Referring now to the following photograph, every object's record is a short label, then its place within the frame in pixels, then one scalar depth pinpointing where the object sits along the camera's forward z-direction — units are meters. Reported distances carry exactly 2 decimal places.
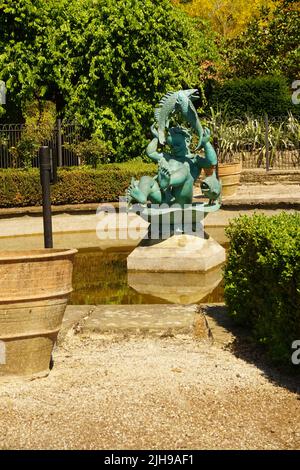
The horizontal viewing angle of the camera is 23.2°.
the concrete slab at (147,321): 6.22
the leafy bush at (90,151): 18.66
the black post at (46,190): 6.90
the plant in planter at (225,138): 22.77
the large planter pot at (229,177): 17.61
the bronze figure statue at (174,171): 9.87
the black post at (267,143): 21.19
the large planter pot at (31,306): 4.77
